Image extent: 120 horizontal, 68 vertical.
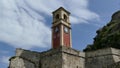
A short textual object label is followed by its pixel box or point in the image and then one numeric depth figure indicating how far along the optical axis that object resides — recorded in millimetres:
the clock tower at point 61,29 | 13488
